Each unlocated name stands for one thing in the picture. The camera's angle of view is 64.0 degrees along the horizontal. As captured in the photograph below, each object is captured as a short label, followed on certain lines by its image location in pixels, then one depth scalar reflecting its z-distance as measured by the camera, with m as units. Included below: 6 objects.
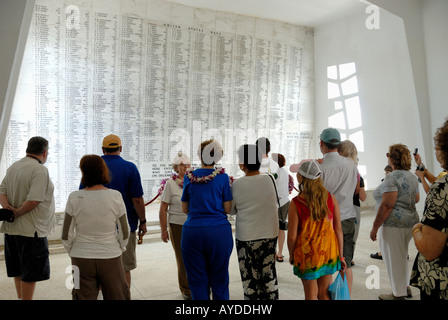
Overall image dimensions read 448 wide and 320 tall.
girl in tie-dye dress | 2.41
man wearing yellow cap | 2.99
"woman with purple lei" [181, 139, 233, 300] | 2.54
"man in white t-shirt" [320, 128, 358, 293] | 2.94
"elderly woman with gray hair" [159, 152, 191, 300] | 3.26
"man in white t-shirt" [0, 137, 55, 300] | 2.90
